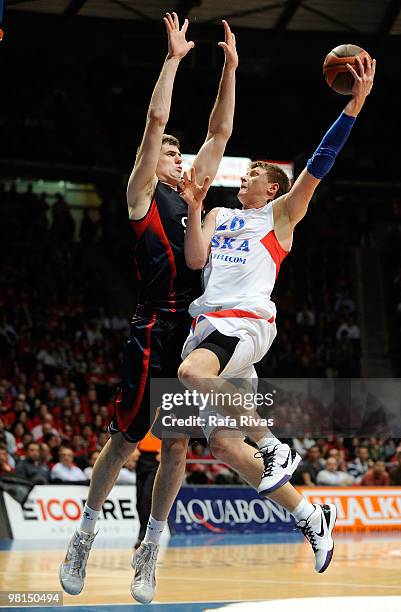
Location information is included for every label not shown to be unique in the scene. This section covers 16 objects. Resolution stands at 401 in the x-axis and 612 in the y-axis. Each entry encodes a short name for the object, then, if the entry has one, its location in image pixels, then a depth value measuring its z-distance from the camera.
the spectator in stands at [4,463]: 14.41
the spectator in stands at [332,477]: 16.19
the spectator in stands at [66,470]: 14.70
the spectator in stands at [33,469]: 14.56
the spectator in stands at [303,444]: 16.77
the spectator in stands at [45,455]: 14.92
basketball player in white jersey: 6.40
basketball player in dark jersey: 6.81
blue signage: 15.10
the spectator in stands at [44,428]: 15.98
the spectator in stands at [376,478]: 16.28
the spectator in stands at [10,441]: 15.41
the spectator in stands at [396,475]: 16.19
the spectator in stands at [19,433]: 15.67
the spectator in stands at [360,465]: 16.64
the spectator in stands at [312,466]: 16.14
